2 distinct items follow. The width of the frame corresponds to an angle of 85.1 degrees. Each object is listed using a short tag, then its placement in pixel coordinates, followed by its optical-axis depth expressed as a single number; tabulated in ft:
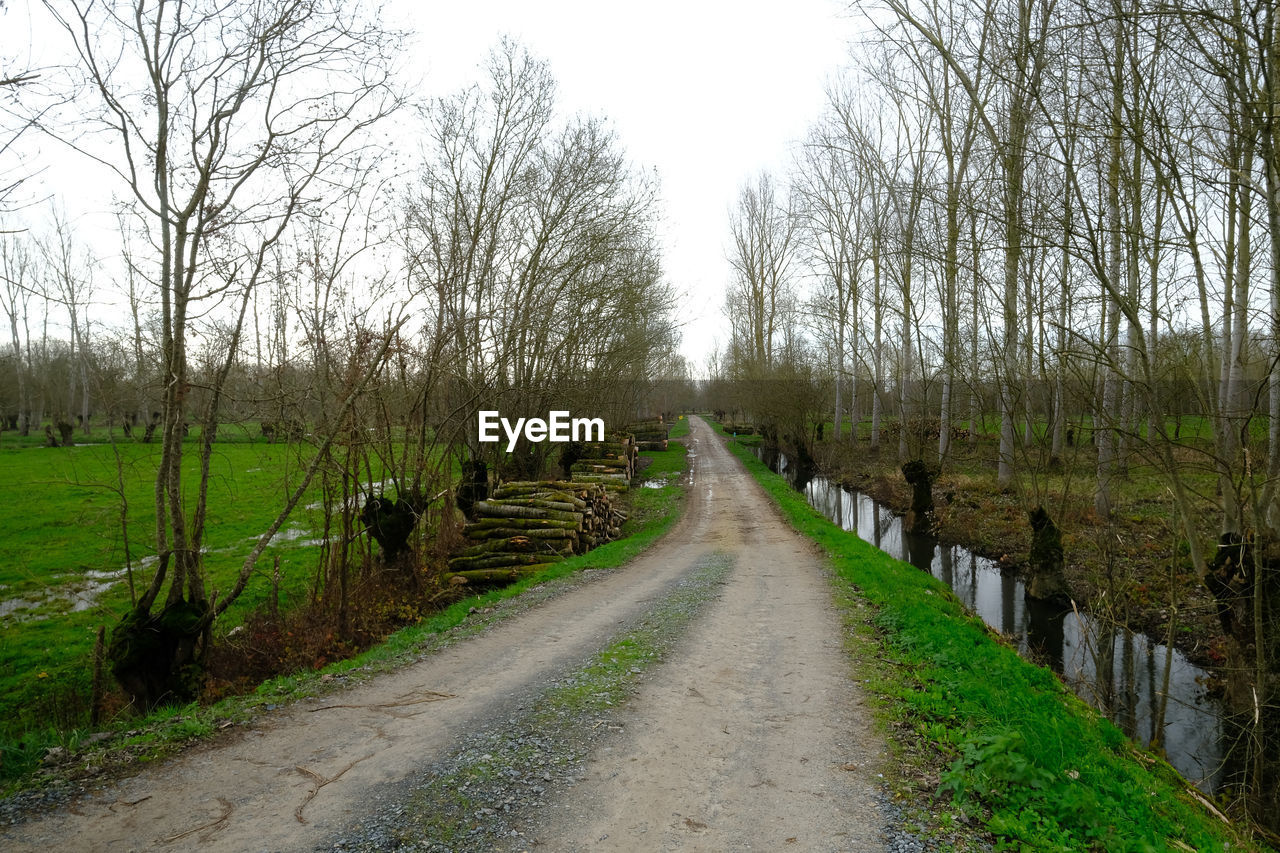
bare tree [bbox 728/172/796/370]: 162.20
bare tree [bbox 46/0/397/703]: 25.53
